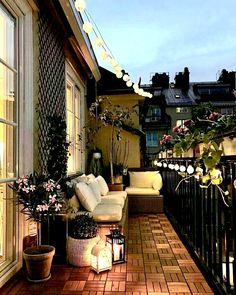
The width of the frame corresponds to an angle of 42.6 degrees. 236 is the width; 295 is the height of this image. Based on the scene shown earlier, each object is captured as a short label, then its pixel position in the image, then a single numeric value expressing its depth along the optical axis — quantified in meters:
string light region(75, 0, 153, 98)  2.60
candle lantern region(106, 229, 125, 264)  3.18
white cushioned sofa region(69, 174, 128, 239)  3.53
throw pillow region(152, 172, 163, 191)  6.50
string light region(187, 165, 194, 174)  2.87
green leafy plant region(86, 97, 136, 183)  6.85
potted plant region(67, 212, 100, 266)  3.12
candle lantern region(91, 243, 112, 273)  2.92
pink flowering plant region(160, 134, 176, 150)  6.23
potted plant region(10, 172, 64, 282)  2.73
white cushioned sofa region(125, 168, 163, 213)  6.19
